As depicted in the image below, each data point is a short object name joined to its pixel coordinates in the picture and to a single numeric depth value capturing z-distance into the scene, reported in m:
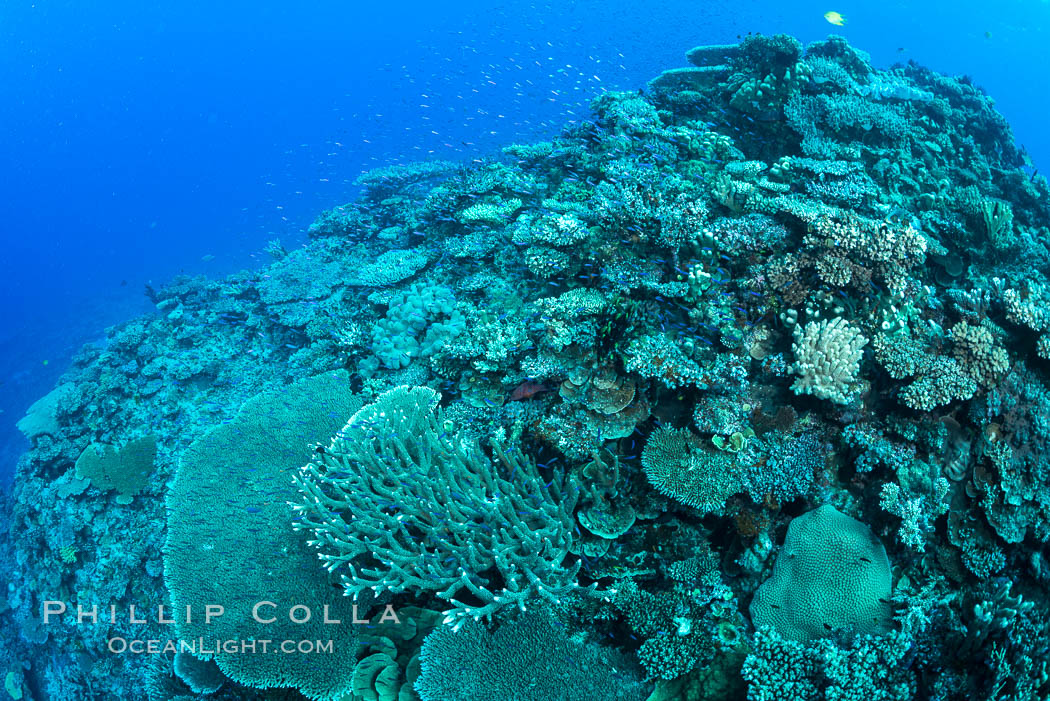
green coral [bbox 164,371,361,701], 3.82
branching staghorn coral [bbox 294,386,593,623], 3.43
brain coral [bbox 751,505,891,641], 3.34
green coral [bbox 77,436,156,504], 7.41
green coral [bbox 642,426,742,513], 3.75
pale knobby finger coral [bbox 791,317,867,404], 4.07
